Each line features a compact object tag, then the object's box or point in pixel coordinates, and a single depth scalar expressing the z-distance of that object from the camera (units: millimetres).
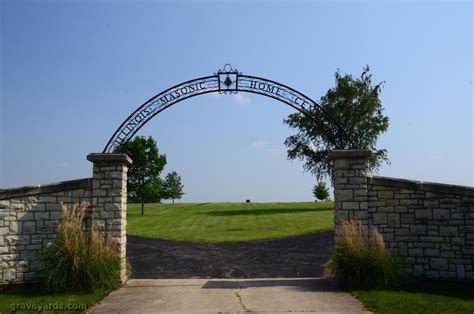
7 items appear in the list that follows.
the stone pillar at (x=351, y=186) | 8148
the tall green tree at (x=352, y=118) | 30641
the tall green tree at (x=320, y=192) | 42062
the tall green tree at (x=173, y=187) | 60031
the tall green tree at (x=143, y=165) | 28625
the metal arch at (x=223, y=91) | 9164
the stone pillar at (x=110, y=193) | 8141
